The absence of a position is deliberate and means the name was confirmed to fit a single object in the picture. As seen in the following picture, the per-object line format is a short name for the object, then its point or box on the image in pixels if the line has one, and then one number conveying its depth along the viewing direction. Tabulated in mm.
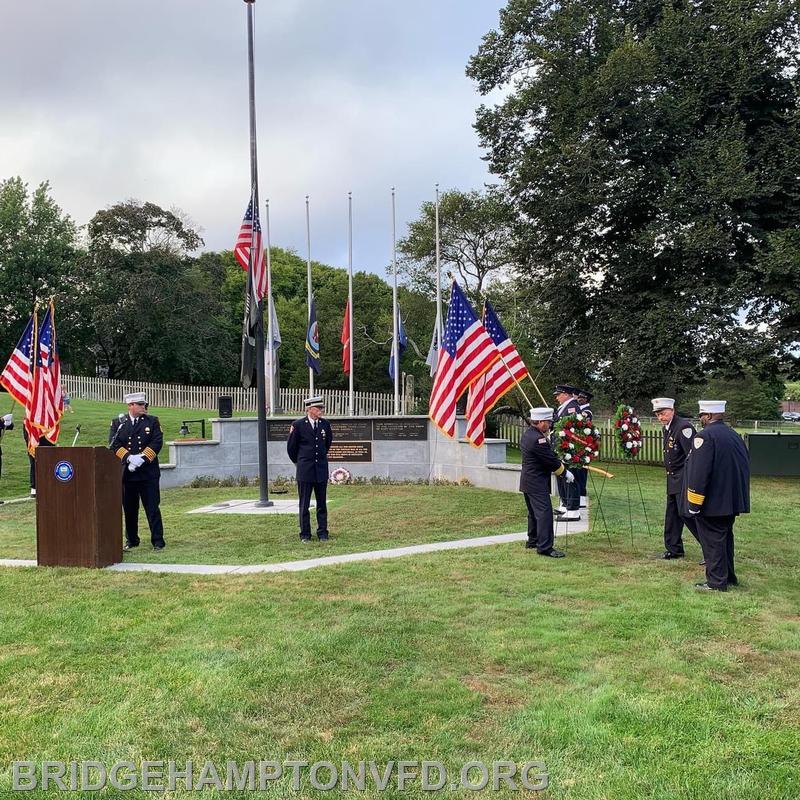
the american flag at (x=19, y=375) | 13336
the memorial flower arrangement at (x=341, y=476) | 16641
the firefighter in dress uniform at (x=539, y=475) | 8305
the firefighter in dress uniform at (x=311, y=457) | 9461
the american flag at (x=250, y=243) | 12971
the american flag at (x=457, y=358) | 11094
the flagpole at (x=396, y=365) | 20984
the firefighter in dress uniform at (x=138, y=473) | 8953
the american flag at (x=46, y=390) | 13133
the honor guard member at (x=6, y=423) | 14109
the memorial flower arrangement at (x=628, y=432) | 9156
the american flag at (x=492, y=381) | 11359
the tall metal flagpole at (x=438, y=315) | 20917
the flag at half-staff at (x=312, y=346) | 20688
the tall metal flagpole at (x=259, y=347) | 12656
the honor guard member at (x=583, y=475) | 11352
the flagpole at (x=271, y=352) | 20334
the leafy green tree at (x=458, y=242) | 34875
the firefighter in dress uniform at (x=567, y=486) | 10398
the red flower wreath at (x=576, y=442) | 8953
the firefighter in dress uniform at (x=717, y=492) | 6664
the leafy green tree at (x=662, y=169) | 19391
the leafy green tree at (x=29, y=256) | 44375
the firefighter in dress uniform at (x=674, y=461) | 8266
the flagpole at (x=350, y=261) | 21625
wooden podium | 7703
